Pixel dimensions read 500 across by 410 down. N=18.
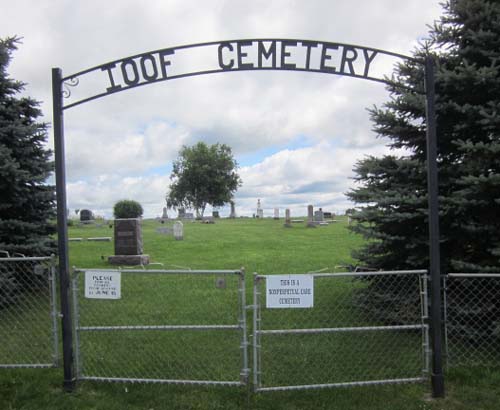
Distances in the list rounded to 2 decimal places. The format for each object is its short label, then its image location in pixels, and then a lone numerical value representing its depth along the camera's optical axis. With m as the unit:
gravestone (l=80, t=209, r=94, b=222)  35.69
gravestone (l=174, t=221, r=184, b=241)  20.25
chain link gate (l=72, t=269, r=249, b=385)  4.81
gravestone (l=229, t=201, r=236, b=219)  53.14
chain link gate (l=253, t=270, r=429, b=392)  4.75
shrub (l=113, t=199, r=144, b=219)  26.81
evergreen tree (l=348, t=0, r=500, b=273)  5.66
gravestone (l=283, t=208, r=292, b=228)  28.94
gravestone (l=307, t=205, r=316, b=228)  31.02
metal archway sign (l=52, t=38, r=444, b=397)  4.50
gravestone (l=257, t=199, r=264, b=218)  46.41
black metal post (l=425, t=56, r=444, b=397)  4.47
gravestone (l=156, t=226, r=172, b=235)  23.36
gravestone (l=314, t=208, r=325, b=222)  32.59
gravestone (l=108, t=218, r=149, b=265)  13.67
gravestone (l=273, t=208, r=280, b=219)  40.66
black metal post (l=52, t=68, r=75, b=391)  4.59
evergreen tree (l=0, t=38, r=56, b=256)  8.09
